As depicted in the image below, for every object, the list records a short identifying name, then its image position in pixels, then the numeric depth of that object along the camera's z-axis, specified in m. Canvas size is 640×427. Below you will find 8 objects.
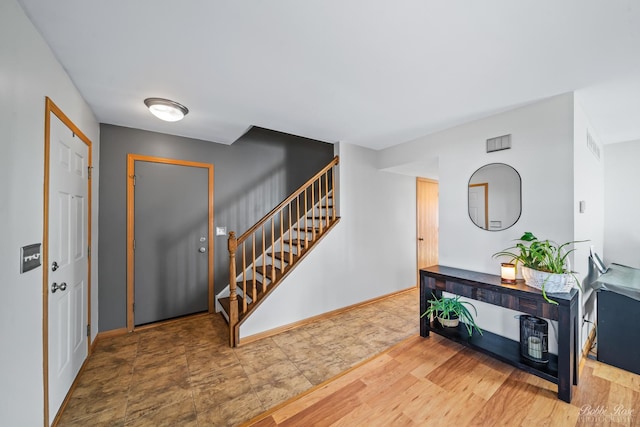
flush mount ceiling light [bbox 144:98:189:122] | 2.19
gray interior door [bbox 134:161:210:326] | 2.92
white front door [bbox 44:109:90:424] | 1.58
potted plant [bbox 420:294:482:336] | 2.57
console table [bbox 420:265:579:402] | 1.75
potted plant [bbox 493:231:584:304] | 1.86
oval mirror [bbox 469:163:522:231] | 2.37
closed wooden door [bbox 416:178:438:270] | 4.43
